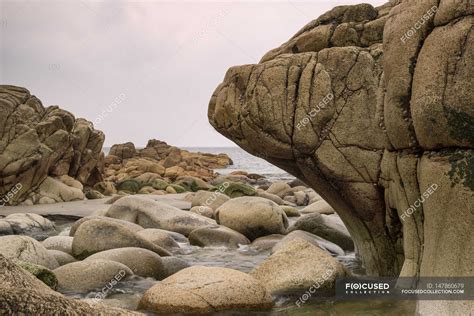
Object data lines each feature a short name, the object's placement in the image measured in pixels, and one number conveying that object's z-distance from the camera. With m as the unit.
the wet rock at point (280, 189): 29.16
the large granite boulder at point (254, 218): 13.77
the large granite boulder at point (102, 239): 10.44
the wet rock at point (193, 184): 32.59
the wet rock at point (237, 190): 22.12
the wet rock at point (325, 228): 12.73
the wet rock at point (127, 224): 12.85
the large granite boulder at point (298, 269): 8.13
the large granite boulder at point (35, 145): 21.89
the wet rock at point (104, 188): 28.53
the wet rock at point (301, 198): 25.84
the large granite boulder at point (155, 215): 14.27
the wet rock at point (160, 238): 12.09
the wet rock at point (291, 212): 18.86
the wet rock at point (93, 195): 25.45
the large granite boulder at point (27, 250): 8.86
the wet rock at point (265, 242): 12.54
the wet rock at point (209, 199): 18.69
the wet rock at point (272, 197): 23.35
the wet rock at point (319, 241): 11.81
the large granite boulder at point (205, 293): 7.01
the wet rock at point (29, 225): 14.10
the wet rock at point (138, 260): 9.25
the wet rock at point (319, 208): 19.24
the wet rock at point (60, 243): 10.95
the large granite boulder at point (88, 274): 8.28
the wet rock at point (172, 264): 9.61
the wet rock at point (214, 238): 12.80
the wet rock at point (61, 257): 9.77
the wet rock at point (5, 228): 13.51
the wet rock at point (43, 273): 7.21
